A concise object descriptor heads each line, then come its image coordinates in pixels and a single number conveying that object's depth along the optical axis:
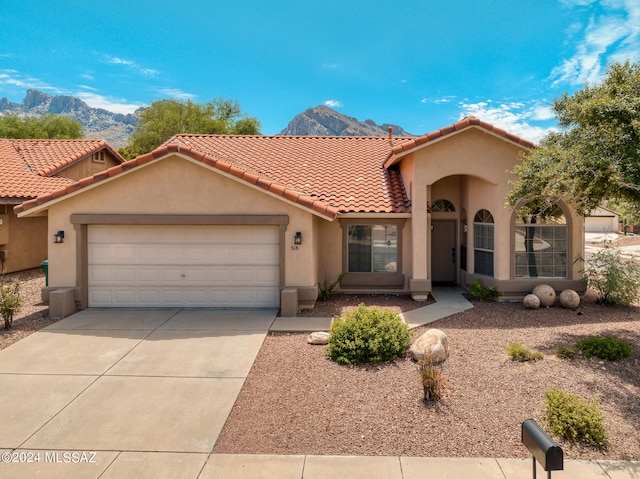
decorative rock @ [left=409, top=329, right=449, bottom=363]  6.71
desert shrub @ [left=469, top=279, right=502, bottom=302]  11.11
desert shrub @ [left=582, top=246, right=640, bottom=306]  10.39
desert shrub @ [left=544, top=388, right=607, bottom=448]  4.54
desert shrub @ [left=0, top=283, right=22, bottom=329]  8.64
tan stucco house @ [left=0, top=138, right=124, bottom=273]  15.25
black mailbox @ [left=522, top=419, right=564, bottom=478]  2.97
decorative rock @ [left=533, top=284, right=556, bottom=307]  10.53
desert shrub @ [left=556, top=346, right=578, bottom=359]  6.84
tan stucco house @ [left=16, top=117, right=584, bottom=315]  10.15
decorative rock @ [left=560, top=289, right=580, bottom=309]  10.24
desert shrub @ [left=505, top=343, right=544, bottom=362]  6.74
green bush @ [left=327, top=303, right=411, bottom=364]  6.83
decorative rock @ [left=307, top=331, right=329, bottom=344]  7.78
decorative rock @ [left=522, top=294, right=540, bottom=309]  10.28
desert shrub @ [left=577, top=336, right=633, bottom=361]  6.70
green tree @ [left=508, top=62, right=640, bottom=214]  6.84
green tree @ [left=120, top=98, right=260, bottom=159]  40.34
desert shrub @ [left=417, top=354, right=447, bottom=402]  5.37
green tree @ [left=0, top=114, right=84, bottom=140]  40.69
